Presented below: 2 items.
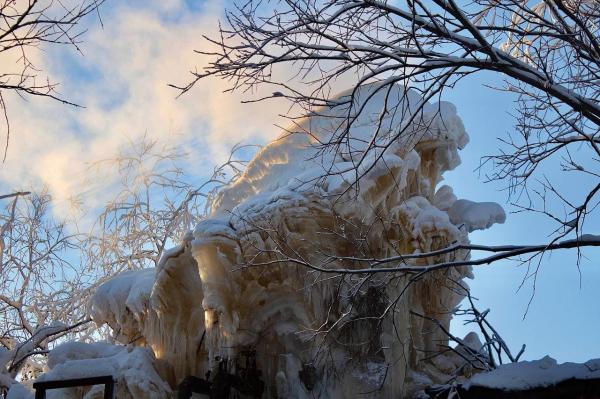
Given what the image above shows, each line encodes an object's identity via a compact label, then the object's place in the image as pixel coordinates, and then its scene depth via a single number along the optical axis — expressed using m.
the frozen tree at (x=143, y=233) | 17.05
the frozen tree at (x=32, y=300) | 15.18
